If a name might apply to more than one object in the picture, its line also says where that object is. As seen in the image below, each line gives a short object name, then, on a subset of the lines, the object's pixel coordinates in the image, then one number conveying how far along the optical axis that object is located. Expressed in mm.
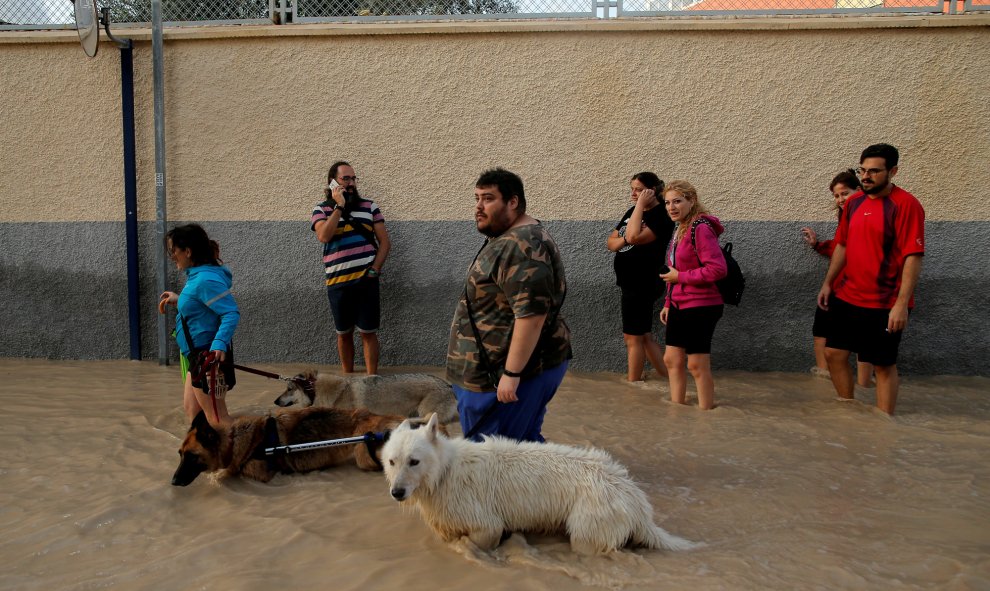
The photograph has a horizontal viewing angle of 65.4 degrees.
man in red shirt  5594
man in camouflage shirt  3645
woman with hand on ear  6815
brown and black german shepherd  4453
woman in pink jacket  5918
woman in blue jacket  5133
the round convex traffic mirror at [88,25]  7207
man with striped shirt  7230
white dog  3498
